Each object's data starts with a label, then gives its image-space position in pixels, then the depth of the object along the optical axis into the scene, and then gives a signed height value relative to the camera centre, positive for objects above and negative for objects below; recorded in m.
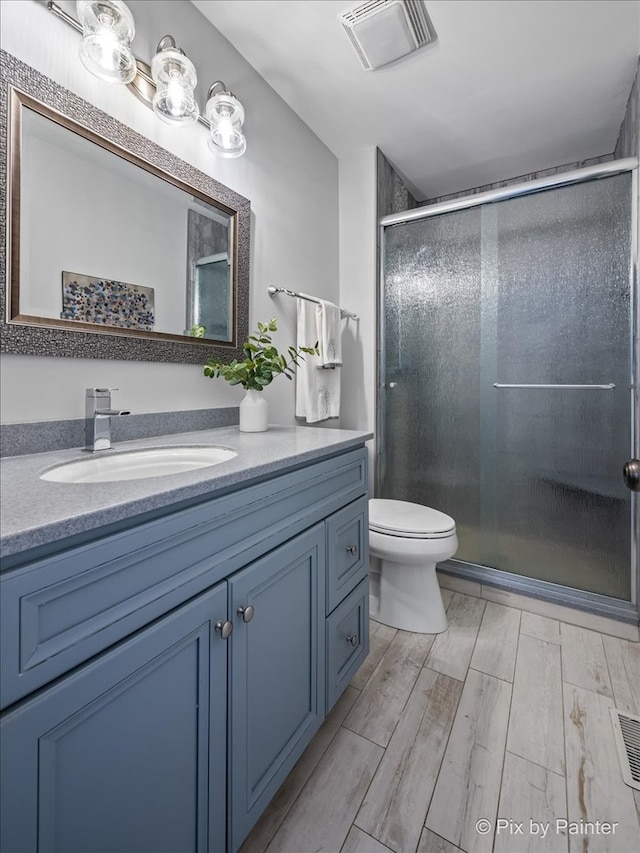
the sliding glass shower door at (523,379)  1.77 +0.23
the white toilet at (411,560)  1.67 -0.58
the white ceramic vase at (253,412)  1.39 +0.04
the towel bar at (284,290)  1.70 +0.57
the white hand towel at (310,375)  1.85 +0.23
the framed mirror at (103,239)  0.93 +0.53
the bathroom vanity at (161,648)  0.49 -0.37
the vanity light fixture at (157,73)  1.00 +1.01
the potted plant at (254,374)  1.37 +0.18
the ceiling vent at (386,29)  1.34 +1.42
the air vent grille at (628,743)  1.09 -0.96
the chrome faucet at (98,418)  0.99 +0.01
